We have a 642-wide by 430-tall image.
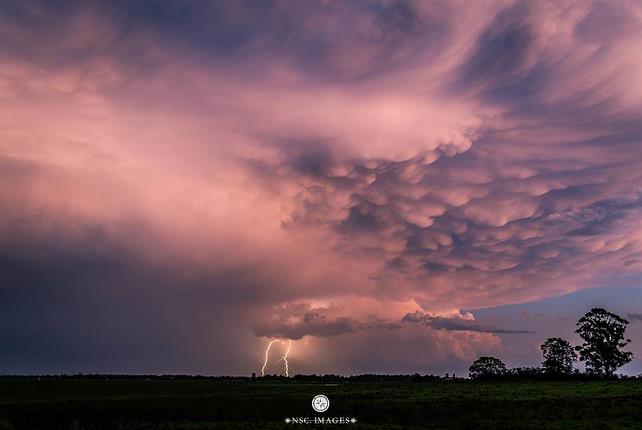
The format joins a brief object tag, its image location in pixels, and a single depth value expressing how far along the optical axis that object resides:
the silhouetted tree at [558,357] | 165.88
